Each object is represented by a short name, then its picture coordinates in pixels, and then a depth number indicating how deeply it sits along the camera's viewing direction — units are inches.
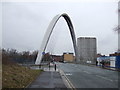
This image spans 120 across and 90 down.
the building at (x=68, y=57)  3013.5
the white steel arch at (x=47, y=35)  1013.4
